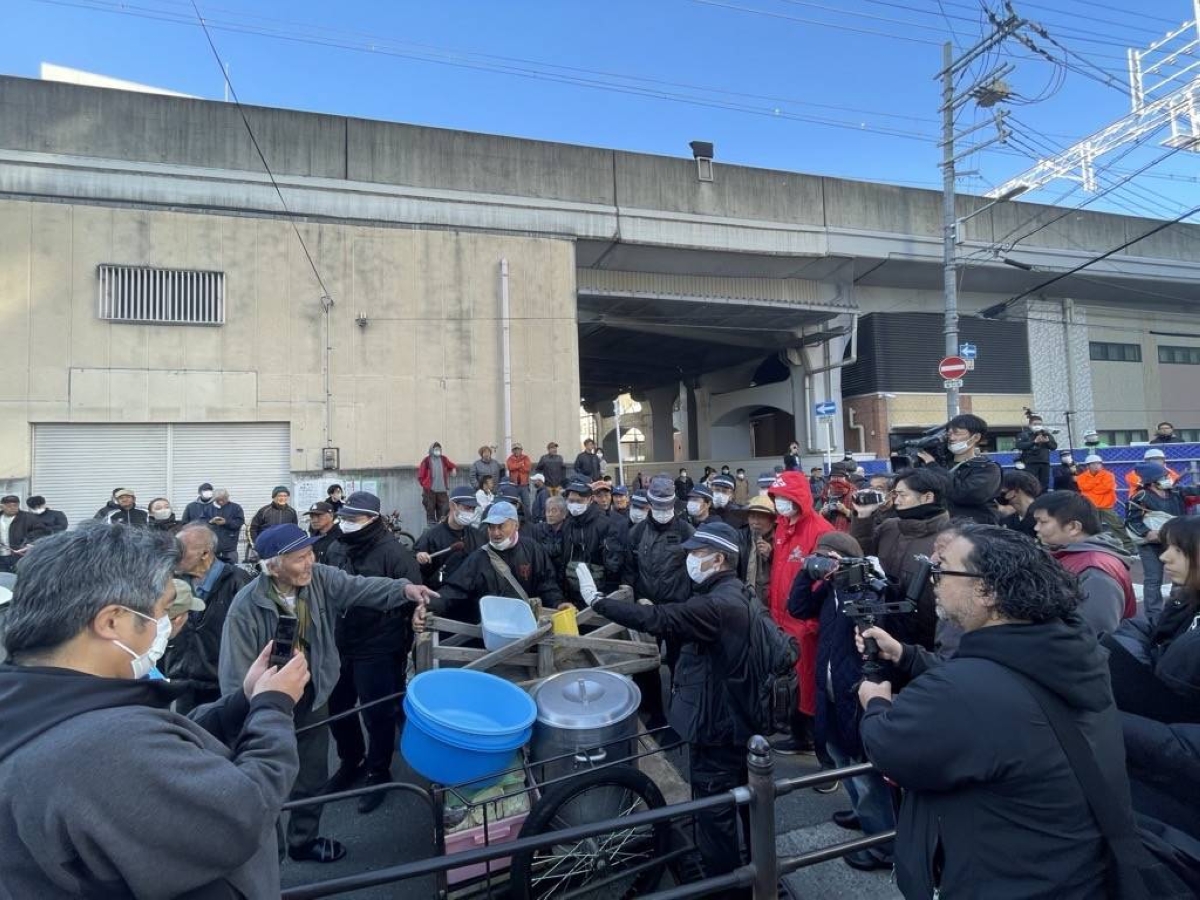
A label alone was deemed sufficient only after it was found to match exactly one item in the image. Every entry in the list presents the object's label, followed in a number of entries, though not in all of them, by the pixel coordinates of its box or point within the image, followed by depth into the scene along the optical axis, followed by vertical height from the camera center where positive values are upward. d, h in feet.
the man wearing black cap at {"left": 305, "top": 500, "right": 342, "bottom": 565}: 17.25 -1.39
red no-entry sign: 42.63 +6.69
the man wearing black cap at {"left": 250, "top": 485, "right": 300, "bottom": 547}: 34.71 -1.73
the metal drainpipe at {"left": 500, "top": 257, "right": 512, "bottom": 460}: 48.32 +9.09
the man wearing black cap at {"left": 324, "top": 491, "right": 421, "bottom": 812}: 13.34 -4.08
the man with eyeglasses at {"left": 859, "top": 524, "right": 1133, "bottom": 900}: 5.03 -2.38
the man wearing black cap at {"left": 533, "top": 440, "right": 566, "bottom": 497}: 45.52 +0.48
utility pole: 45.14 +26.21
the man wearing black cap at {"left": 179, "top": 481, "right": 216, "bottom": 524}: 36.86 -1.32
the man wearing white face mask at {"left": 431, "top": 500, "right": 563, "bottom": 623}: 15.42 -2.47
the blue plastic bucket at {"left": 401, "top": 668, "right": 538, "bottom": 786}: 9.08 -3.78
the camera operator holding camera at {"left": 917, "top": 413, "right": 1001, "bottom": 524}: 14.57 -0.59
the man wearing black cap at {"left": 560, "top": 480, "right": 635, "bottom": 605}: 20.33 -2.37
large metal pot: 10.00 -4.02
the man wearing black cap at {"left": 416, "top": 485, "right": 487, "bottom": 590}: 18.29 -1.84
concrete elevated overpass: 42.06 +21.14
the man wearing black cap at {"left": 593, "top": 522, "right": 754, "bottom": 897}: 9.43 -3.43
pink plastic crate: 9.04 -5.33
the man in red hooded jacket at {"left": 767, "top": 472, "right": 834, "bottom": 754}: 14.03 -1.97
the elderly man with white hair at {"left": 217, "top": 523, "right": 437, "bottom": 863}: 10.28 -2.40
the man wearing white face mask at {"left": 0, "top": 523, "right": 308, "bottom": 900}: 3.62 -1.71
